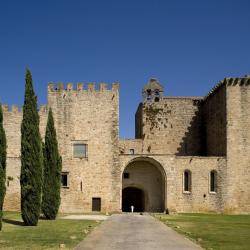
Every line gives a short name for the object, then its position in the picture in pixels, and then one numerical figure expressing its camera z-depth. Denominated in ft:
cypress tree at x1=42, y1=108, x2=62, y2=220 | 101.65
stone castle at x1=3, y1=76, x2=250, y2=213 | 132.36
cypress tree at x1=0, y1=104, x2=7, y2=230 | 73.67
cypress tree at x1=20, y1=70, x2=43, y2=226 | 85.97
